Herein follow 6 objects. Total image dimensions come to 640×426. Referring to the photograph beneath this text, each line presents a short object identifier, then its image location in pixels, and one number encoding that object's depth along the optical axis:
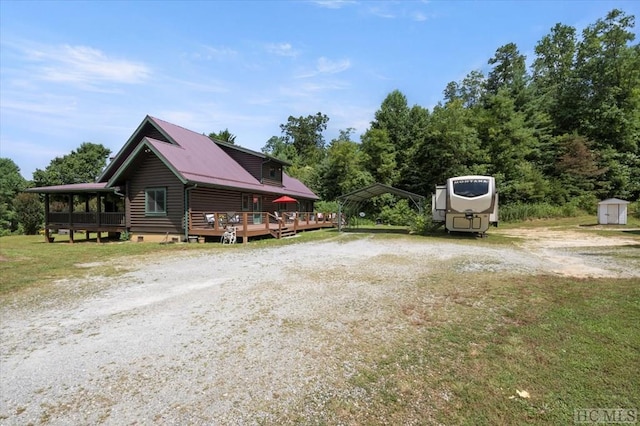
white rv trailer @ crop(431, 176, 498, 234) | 15.62
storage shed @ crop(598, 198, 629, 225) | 23.19
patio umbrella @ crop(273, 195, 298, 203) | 20.99
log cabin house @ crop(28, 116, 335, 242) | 15.80
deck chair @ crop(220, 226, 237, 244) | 14.93
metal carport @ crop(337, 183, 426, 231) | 19.95
